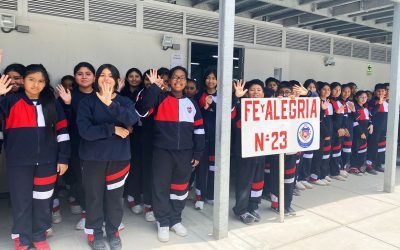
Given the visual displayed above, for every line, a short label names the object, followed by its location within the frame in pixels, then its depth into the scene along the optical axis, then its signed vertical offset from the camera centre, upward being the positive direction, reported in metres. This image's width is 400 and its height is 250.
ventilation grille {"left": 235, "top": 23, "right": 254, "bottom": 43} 6.03 +1.20
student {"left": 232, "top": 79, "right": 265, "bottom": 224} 3.77 -0.86
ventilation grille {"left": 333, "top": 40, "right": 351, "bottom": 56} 7.74 +1.24
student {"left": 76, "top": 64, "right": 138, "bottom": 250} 2.88 -0.47
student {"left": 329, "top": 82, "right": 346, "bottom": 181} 5.38 -0.45
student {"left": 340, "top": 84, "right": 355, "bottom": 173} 5.61 -0.37
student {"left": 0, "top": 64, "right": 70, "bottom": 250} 2.81 -0.46
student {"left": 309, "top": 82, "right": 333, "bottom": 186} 5.10 -0.66
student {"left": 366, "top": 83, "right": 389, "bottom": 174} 6.16 -0.54
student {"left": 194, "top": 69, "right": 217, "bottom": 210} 4.09 -0.57
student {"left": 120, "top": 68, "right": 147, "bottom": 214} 3.91 -0.86
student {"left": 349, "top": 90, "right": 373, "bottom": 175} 6.01 -0.53
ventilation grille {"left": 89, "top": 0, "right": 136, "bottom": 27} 4.73 +1.21
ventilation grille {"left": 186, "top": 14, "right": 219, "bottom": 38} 5.53 +1.21
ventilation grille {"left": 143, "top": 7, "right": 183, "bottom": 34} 5.15 +1.22
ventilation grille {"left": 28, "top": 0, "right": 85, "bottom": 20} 4.33 +1.16
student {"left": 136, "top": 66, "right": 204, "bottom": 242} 3.31 -0.43
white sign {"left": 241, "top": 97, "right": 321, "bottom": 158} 3.48 -0.26
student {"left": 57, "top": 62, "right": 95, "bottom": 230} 3.41 -0.06
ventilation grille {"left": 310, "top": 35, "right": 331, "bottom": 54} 7.30 +1.24
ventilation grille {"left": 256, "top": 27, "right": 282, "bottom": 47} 6.34 +1.21
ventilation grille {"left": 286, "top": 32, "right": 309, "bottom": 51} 6.83 +1.24
